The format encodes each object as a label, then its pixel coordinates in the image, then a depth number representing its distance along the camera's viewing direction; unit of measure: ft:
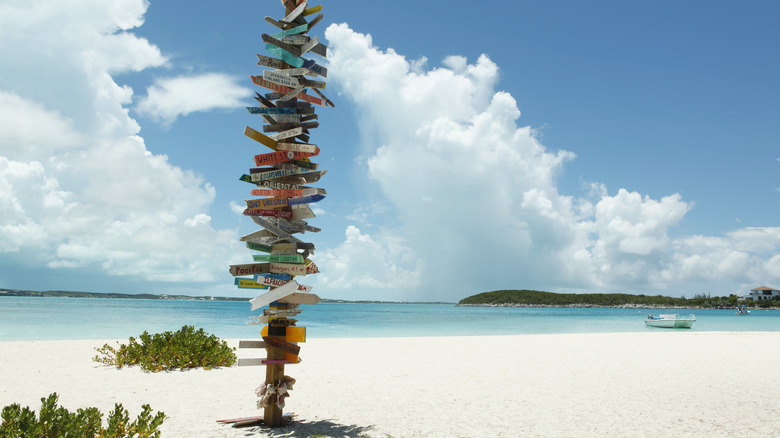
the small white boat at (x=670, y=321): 137.28
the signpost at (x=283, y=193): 19.76
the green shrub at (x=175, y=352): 37.01
